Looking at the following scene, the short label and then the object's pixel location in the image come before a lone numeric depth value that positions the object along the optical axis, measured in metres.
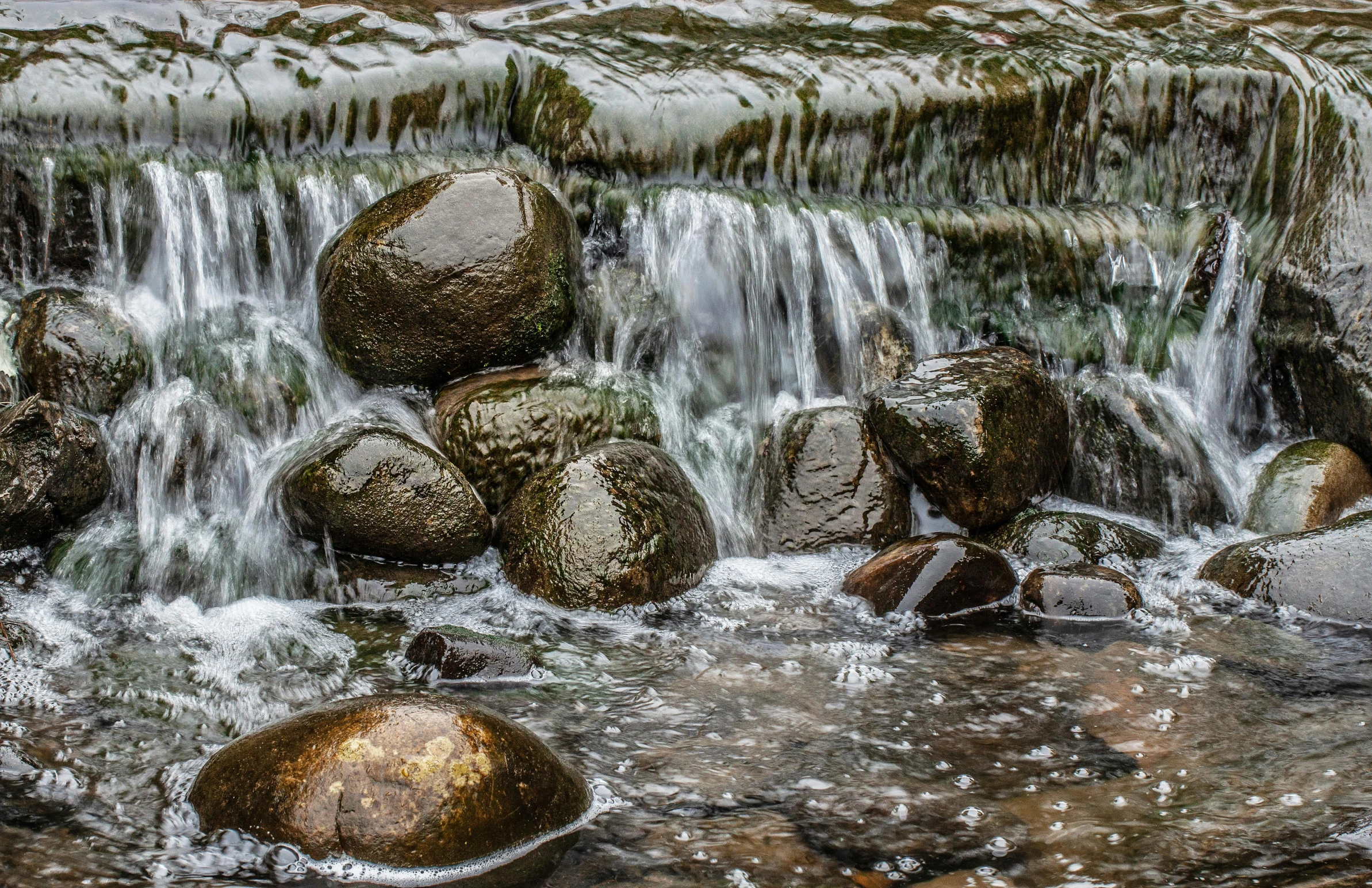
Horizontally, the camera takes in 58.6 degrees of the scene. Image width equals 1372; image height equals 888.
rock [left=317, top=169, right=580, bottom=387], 6.19
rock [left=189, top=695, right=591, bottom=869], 3.23
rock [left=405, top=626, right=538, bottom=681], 4.69
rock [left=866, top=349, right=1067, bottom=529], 6.34
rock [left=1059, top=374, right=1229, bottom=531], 6.82
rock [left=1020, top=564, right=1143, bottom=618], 5.51
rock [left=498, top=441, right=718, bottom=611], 5.51
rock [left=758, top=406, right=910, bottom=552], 6.30
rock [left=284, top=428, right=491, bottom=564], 5.61
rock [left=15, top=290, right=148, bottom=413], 6.11
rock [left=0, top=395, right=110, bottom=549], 5.61
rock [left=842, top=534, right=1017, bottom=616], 5.50
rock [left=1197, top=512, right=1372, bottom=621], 5.44
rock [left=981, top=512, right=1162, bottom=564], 6.16
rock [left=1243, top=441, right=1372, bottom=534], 6.56
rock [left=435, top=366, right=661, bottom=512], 6.17
